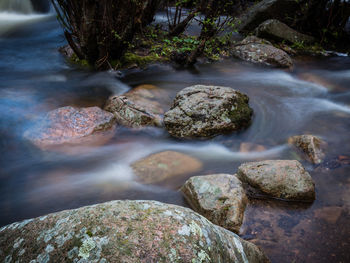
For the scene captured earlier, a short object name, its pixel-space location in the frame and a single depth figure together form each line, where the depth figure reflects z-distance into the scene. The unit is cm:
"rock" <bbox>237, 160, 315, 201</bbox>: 303
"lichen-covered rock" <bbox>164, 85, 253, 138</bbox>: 435
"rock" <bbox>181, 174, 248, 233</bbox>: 272
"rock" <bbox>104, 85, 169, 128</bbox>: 467
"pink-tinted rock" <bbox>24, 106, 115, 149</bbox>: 417
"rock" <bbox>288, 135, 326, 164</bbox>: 374
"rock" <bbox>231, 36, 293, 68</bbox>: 735
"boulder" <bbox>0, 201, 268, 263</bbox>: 134
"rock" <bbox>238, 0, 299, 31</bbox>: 925
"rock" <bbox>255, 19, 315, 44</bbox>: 842
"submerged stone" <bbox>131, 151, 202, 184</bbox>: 352
